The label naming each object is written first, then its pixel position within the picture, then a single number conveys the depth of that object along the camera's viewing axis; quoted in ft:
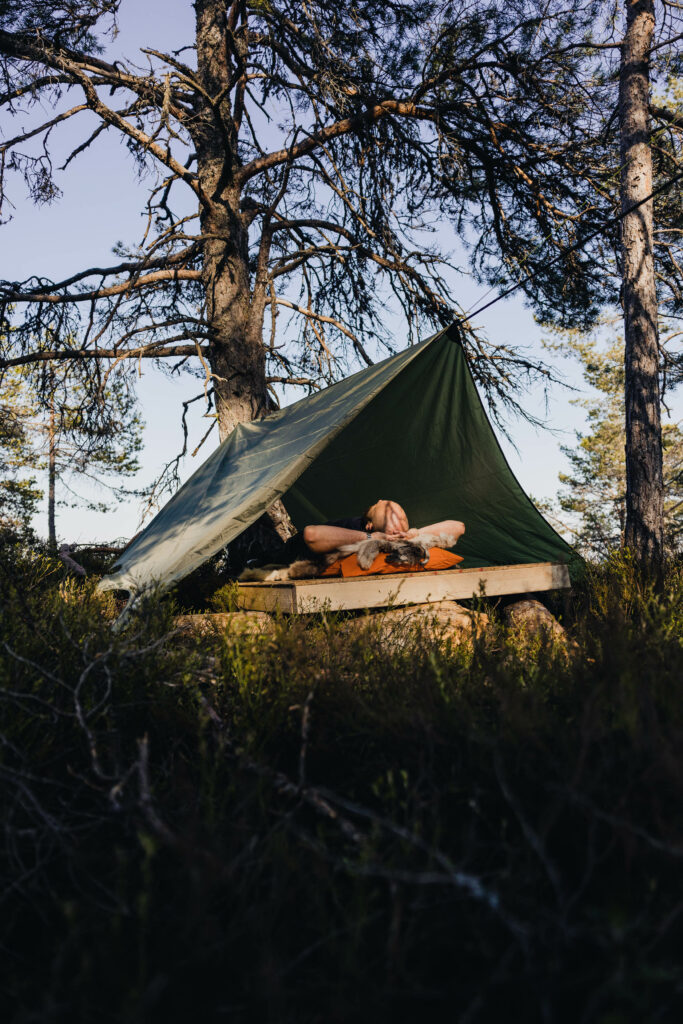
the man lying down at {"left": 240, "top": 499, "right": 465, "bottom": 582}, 16.58
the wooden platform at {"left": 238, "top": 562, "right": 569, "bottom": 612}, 14.51
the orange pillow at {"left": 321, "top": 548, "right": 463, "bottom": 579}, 16.33
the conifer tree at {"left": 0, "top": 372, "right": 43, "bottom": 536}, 62.59
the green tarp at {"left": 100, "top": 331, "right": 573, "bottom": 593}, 18.17
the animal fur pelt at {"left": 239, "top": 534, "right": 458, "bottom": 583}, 16.47
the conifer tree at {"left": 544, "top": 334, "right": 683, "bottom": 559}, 67.05
